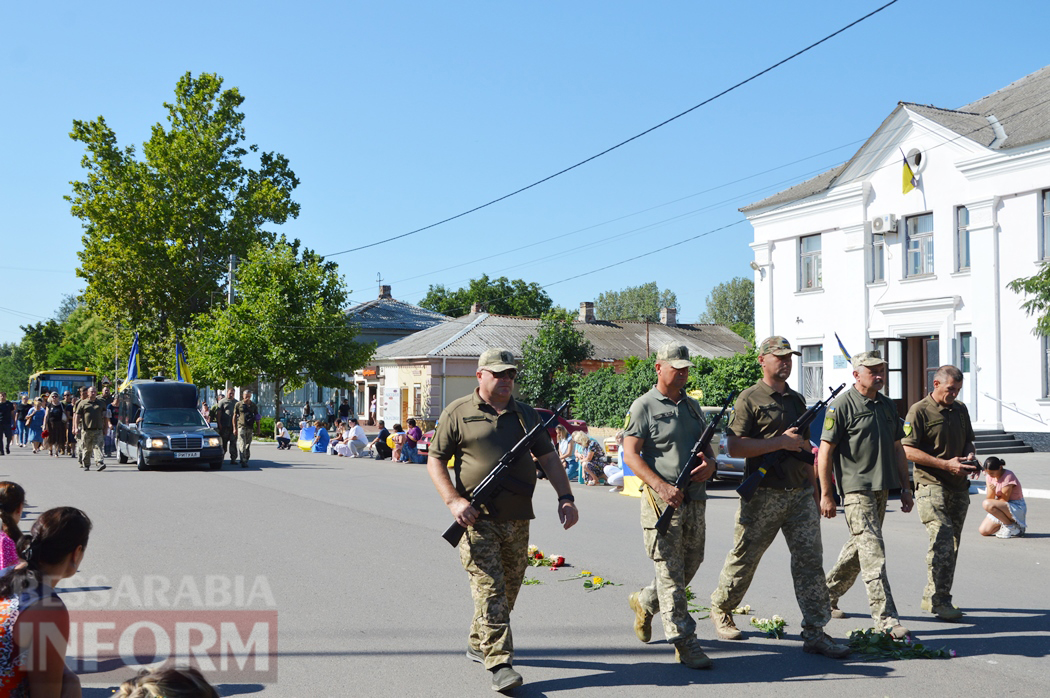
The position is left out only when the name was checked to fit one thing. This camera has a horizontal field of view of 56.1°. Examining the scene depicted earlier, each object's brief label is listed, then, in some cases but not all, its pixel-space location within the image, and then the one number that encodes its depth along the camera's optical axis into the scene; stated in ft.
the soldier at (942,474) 23.34
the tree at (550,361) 143.02
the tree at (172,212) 163.22
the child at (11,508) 19.26
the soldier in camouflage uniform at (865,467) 21.34
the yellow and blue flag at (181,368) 125.57
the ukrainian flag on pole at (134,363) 123.03
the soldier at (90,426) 73.00
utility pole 139.76
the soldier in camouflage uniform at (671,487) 19.36
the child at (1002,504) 38.19
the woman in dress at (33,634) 11.12
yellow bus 191.31
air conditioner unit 96.43
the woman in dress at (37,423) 97.30
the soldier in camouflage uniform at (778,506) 20.25
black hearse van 74.13
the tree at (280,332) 135.33
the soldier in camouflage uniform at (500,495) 18.52
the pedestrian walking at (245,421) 78.74
